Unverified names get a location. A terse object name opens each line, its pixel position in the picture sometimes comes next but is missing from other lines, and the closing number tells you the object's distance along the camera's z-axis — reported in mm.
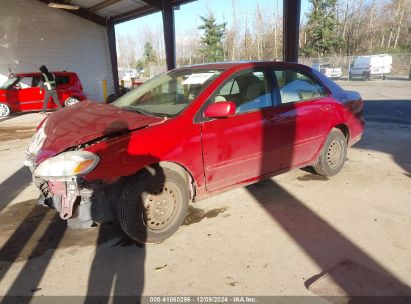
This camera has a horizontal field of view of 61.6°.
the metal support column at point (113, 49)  20234
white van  28766
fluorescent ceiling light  16062
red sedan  2916
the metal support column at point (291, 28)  9297
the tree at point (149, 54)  65812
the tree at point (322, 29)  41812
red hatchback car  13703
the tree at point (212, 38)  37844
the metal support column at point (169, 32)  15086
